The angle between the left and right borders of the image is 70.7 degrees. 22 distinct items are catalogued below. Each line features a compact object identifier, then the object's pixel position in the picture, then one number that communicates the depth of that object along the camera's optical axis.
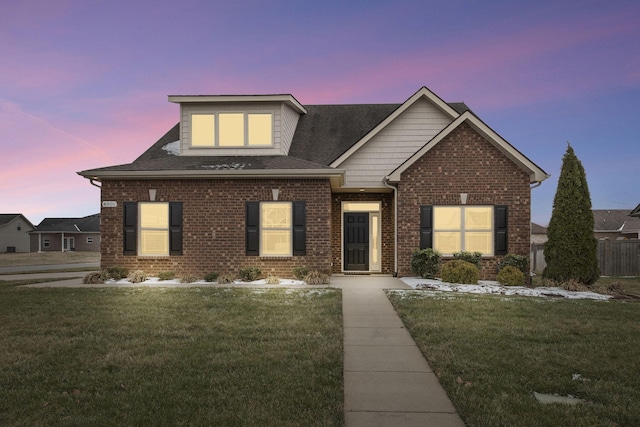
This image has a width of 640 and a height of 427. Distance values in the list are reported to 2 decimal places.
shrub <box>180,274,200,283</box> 14.05
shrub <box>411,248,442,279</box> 14.66
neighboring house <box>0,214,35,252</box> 60.81
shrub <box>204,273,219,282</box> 14.21
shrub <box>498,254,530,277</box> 14.33
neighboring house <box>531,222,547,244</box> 55.05
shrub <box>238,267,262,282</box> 14.15
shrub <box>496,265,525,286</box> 13.60
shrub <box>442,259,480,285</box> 13.65
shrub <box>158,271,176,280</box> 14.23
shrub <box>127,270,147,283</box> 13.89
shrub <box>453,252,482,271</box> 14.77
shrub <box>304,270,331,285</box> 13.58
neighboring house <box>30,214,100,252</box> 60.22
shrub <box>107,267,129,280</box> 14.40
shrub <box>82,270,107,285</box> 13.91
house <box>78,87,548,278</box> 14.57
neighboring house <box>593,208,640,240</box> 47.94
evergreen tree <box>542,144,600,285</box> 13.12
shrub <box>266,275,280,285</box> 13.62
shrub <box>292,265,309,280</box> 14.20
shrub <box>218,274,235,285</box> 13.85
